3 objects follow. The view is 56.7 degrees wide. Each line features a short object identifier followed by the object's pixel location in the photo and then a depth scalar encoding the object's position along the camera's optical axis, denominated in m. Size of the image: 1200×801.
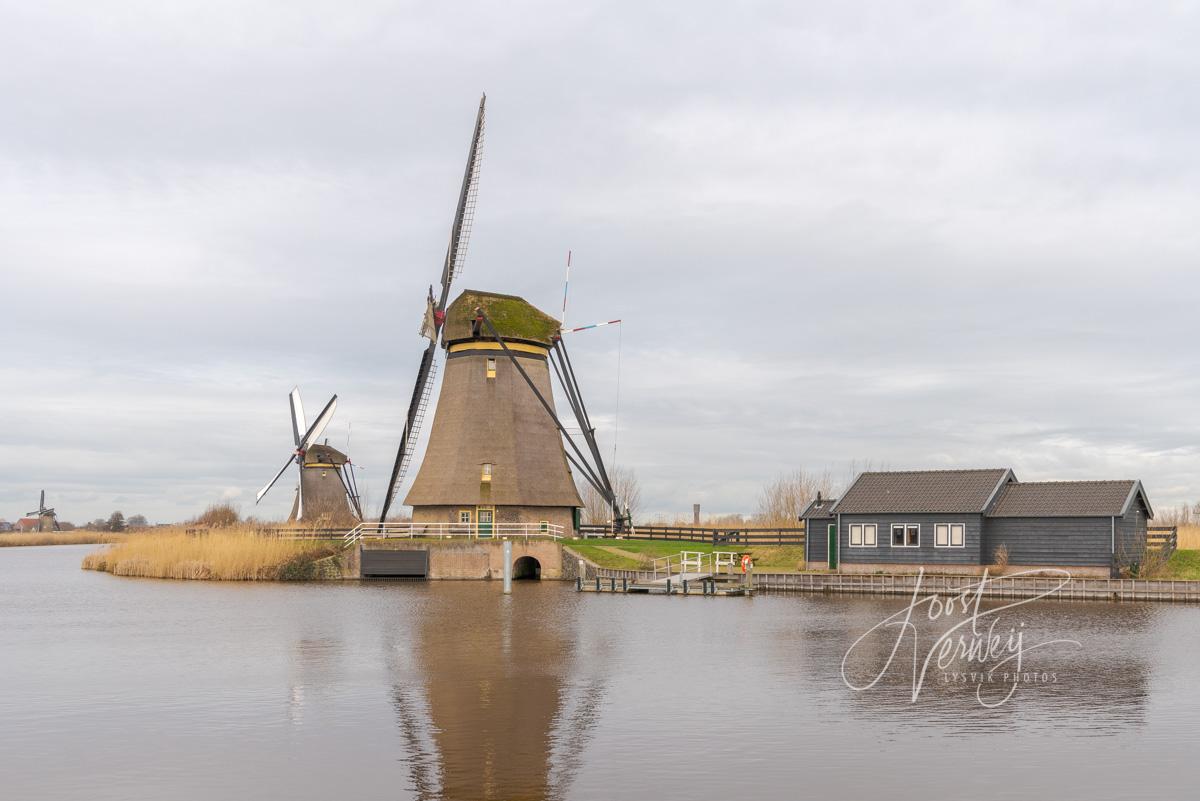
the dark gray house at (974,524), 40.72
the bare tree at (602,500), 79.50
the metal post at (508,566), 42.56
